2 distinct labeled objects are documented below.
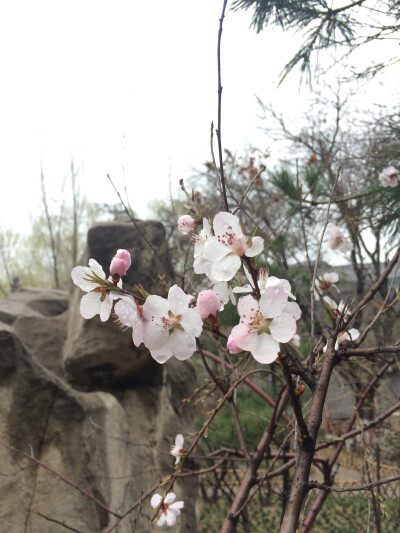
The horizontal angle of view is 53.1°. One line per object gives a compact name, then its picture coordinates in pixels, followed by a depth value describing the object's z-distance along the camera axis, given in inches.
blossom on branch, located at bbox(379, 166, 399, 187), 20.6
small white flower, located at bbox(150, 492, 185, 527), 16.2
